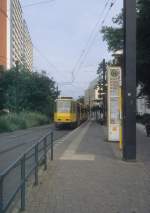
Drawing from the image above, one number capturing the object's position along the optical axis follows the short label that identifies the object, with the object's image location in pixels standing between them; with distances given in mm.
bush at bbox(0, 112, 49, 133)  20643
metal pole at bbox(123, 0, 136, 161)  6620
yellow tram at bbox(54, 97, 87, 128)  21886
